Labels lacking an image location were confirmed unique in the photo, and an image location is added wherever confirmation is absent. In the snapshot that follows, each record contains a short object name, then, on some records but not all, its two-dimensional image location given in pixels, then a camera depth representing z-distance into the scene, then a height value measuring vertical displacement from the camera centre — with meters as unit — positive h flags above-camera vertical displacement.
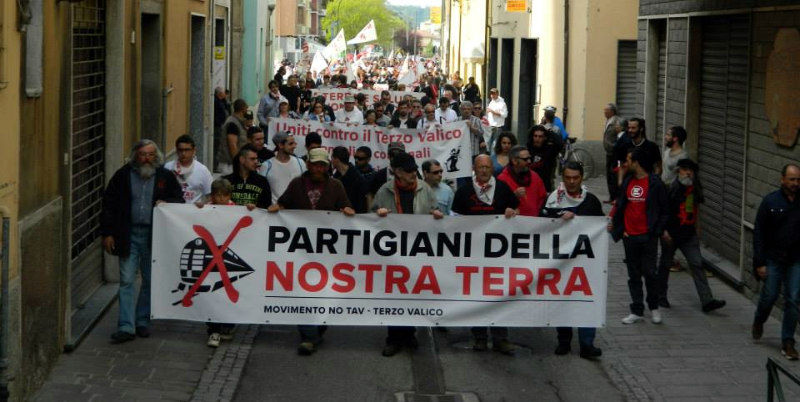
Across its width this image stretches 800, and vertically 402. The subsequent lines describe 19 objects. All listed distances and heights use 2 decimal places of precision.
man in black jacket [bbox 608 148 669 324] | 11.86 -1.27
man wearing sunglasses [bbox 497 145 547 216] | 11.69 -0.93
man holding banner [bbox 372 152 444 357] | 10.60 -0.98
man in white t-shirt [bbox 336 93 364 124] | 22.42 -0.65
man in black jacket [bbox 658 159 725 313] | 12.70 -1.51
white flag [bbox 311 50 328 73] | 42.41 +0.34
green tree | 119.56 +5.89
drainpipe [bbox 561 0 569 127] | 27.02 +0.47
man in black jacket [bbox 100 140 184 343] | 10.60 -1.12
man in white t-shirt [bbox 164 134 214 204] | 11.50 -0.87
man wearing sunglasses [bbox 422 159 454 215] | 11.35 -0.94
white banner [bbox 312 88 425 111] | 25.97 -0.40
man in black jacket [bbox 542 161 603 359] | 10.70 -1.03
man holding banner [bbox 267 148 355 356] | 10.65 -0.97
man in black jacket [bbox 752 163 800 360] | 10.49 -1.32
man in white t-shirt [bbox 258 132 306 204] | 12.95 -0.92
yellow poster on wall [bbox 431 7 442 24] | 109.17 +5.29
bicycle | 24.03 -1.42
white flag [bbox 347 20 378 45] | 48.25 +1.51
